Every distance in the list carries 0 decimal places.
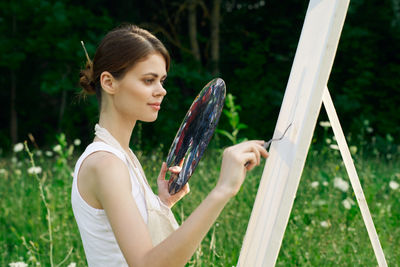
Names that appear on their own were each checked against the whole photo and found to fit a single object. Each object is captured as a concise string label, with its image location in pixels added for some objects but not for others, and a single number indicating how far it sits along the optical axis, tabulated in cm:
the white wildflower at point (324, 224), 272
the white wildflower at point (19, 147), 351
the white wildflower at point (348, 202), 276
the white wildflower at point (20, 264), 222
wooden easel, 108
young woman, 124
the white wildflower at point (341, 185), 271
